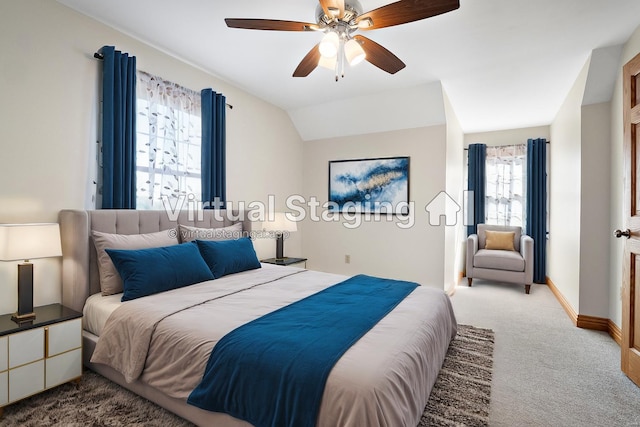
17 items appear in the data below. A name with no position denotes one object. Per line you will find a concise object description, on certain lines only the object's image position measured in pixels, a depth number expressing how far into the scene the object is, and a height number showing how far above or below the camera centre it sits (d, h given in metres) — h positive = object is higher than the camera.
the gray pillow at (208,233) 2.99 -0.21
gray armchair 4.64 -0.73
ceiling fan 1.81 +1.19
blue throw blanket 1.27 -0.66
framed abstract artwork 4.43 +0.40
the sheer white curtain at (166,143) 2.93 +0.69
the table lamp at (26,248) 1.86 -0.22
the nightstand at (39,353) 1.78 -0.85
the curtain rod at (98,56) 2.57 +1.26
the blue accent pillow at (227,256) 2.82 -0.40
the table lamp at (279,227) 4.02 -0.18
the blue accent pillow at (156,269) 2.19 -0.42
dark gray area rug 1.74 -1.14
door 2.19 -0.09
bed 1.25 -0.64
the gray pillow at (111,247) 2.30 -0.27
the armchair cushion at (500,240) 5.18 -0.44
